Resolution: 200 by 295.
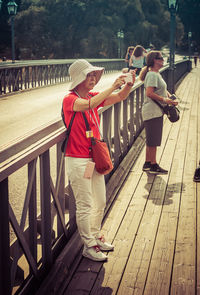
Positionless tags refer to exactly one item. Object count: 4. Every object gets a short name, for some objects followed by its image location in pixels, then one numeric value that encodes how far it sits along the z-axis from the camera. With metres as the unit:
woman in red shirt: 3.71
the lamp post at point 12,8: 25.70
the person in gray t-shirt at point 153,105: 6.70
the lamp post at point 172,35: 17.00
